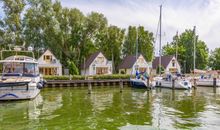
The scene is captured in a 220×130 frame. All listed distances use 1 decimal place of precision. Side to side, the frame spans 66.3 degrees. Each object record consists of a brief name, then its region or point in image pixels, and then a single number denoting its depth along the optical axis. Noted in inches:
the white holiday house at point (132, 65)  1298.2
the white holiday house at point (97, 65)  1244.1
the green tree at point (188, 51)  1571.0
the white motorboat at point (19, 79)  466.5
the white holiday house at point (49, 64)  1155.3
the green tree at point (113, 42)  1325.4
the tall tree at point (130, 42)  1447.5
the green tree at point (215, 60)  1679.9
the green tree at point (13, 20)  1153.2
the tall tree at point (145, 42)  1462.6
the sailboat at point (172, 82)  804.0
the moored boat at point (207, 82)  924.5
